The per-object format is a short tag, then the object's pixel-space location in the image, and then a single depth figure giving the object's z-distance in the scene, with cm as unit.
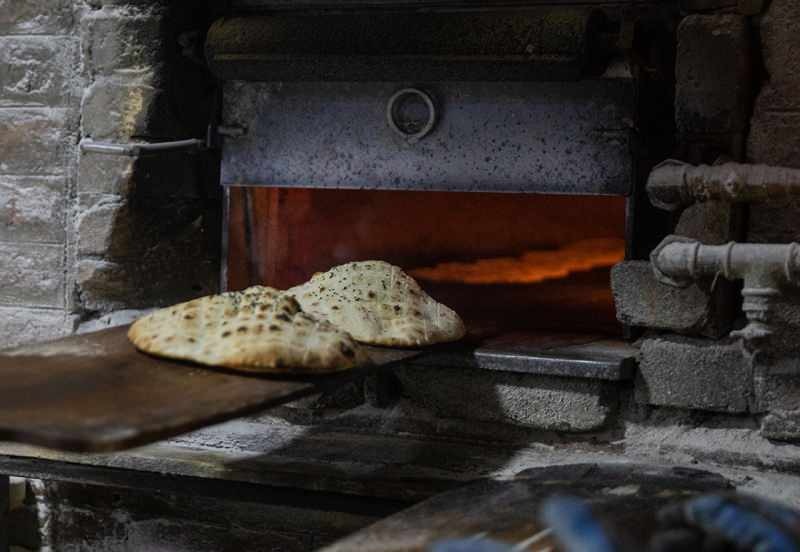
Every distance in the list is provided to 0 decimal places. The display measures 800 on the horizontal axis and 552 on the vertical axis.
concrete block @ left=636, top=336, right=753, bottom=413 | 254
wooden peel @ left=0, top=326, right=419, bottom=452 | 177
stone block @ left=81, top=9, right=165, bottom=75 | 302
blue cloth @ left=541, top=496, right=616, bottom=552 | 142
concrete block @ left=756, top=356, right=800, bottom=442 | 249
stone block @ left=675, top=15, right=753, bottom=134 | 251
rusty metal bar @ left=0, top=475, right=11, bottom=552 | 273
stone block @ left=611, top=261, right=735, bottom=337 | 257
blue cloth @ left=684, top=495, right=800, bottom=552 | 145
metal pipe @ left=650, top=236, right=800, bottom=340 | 231
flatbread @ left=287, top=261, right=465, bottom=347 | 262
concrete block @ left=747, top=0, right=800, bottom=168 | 249
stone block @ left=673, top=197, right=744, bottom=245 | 254
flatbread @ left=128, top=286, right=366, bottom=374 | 221
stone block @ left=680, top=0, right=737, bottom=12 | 253
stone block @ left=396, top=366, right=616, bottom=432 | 264
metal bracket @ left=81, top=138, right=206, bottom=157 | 301
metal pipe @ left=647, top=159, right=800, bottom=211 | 238
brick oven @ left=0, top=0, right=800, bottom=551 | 252
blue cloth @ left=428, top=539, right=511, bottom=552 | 150
